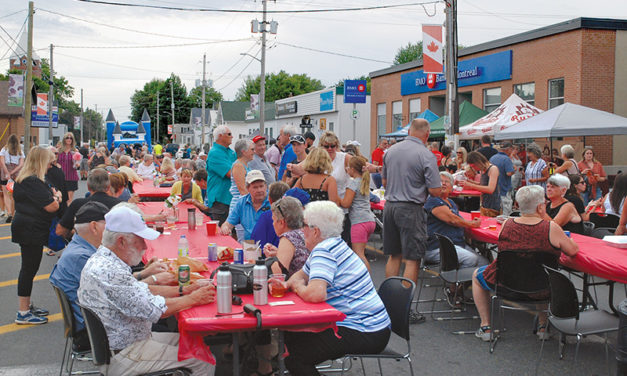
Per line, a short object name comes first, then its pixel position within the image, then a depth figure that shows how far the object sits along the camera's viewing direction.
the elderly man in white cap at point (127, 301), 3.60
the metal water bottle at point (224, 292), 3.67
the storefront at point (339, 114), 38.72
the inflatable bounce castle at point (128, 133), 49.59
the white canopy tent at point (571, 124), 13.32
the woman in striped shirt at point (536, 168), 13.41
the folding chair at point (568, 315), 4.62
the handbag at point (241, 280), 4.11
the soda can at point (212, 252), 5.41
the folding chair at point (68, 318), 4.14
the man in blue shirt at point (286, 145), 10.45
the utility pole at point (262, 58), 32.25
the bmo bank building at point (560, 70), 19.64
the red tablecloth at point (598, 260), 4.95
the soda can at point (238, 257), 5.02
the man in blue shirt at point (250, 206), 6.66
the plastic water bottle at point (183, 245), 5.59
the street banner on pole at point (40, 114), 30.55
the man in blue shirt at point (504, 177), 11.34
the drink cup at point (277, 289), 4.09
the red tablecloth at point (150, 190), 12.46
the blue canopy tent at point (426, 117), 24.23
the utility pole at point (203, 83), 55.08
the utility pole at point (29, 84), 23.35
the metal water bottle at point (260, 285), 3.87
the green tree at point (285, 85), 87.88
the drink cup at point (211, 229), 6.99
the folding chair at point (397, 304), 4.15
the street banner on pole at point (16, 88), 29.91
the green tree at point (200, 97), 107.06
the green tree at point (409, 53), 81.56
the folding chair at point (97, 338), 3.60
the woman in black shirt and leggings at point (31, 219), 6.38
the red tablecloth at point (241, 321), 3.55
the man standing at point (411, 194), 6.57
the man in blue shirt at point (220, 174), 8.53
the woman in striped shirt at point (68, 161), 14.21
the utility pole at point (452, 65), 16.06
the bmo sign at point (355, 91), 23.78
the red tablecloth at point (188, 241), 5.82
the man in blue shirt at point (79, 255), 4.32
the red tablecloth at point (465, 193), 11.05
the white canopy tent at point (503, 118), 17.14
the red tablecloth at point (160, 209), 8.50
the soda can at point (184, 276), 4.20
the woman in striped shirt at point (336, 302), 3.97
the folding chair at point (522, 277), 5.26
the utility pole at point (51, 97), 35.96
